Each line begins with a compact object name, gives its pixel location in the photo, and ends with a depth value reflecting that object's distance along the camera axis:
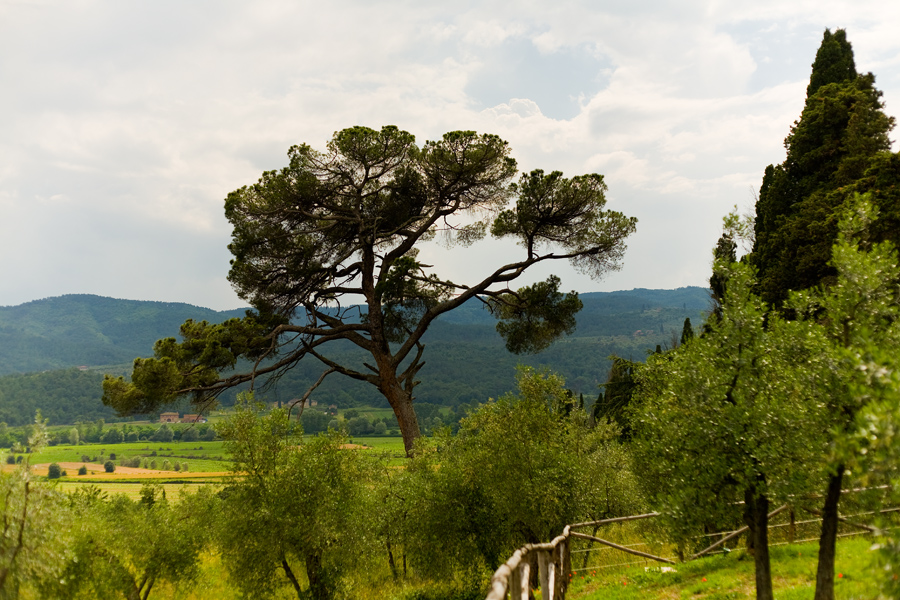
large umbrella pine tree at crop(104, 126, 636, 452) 24.00
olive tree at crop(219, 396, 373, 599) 17.88
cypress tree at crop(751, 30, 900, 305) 23.02
